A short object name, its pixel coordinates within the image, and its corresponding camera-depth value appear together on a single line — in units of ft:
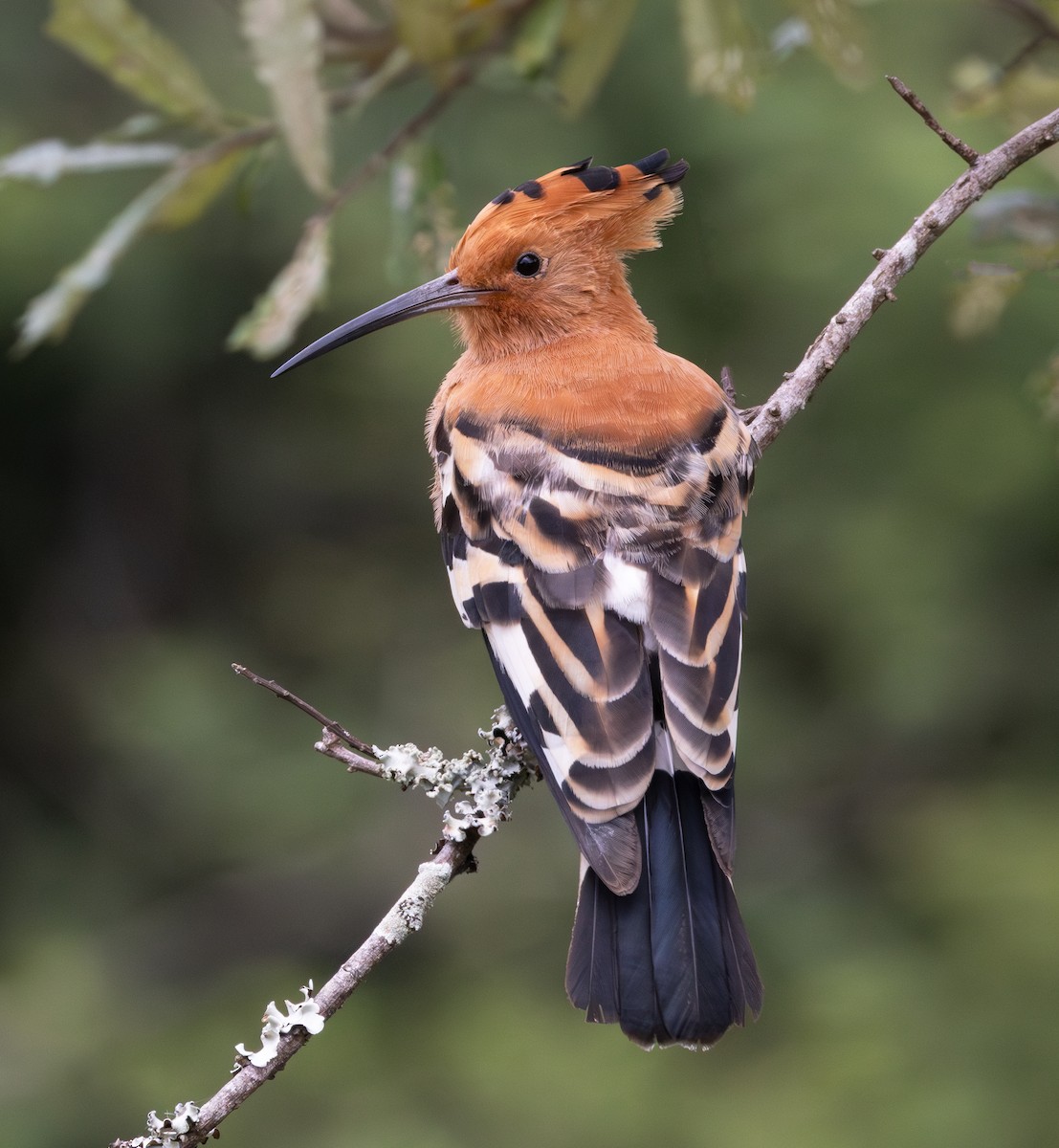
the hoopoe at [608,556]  14.89
